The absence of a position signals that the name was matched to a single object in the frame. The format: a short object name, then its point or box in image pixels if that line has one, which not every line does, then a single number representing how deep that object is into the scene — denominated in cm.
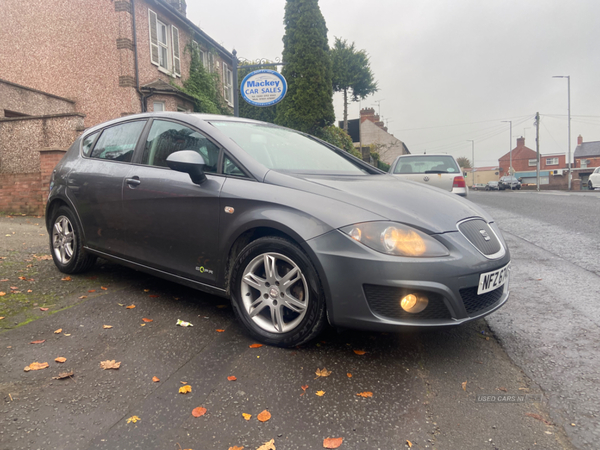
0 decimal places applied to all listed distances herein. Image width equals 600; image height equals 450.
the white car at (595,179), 3075
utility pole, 4934
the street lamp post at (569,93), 4309
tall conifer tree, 2070
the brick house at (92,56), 1517
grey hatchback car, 249
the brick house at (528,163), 8462
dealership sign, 1122
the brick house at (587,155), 7100
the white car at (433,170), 1066
